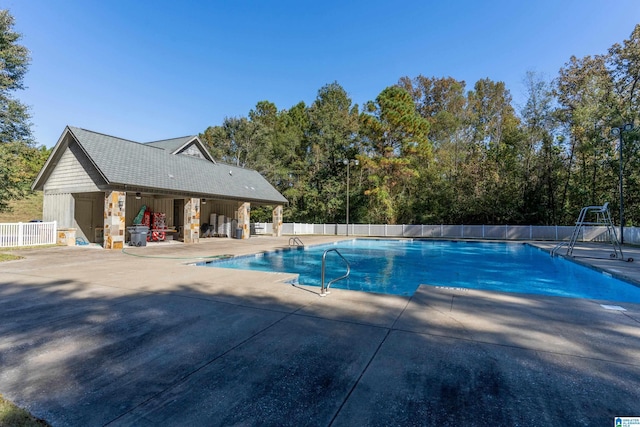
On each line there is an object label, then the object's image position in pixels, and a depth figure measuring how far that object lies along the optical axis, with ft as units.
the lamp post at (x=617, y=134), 42.50
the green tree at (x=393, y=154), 84.33
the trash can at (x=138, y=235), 45.24
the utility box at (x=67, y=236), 43.55
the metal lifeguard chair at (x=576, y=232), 35.62
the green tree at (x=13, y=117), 57.31
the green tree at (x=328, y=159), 99.81
